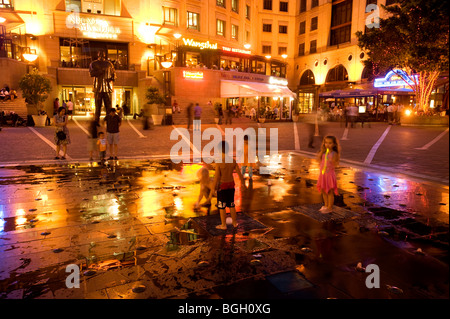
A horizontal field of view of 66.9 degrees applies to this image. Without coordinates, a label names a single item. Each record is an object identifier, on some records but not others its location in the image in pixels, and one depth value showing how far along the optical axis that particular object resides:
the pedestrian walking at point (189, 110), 22.47
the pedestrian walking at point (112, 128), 10.51
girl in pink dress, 5.59
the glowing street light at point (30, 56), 23.86
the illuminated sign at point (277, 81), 39.16
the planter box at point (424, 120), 25.98
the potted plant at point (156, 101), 26.70
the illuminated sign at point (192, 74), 31.15
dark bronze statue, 15.04
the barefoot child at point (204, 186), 5.98
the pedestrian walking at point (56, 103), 27.45
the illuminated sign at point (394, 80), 27.53
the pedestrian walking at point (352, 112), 25.43
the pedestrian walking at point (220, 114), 27.39
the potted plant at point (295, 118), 35.55
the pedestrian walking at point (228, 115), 28.36
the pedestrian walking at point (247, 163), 7.94
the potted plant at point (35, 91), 22.48
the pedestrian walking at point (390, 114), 30.19
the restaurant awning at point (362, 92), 31.28
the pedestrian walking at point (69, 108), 27.42
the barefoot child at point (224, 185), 4.87
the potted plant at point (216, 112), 29.61
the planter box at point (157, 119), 25.98
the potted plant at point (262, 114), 34.88
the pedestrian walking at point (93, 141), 11.02
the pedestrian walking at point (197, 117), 23.14
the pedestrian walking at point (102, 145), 10.69
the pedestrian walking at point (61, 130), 10.27
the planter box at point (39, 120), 22.34
